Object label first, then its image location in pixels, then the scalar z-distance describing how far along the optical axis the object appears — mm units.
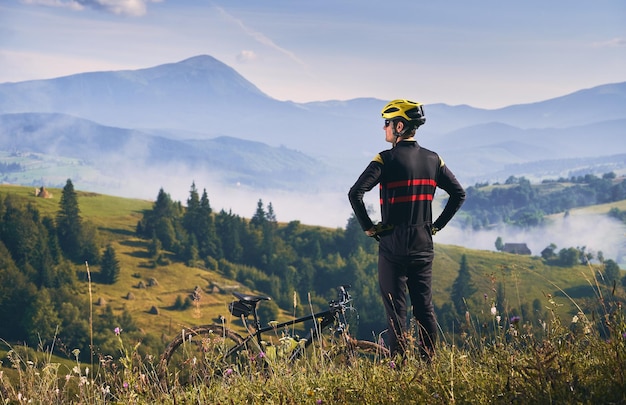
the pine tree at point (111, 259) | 199500
